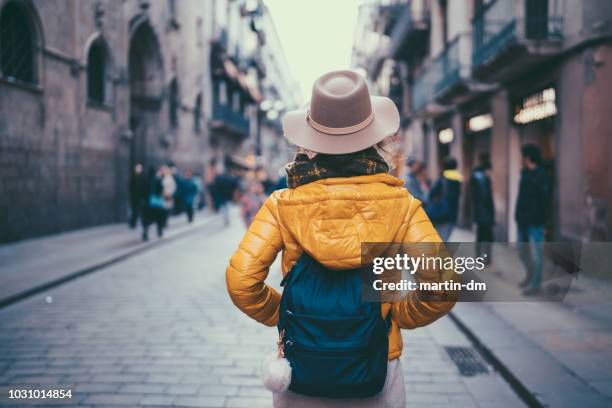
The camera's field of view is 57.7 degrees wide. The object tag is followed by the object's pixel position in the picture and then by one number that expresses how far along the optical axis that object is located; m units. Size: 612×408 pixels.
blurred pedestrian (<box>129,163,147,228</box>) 15.55
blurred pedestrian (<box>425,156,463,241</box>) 7.09
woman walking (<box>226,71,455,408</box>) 1.74
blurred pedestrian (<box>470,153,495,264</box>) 8.80
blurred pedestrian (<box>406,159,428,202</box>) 7.10
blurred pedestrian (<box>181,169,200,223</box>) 19.16
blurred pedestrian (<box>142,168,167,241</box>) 13.27
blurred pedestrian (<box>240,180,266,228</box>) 10.96
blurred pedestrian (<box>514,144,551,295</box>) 7.43
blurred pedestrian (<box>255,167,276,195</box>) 14.96
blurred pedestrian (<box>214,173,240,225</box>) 18.78
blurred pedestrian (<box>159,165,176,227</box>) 13.95
